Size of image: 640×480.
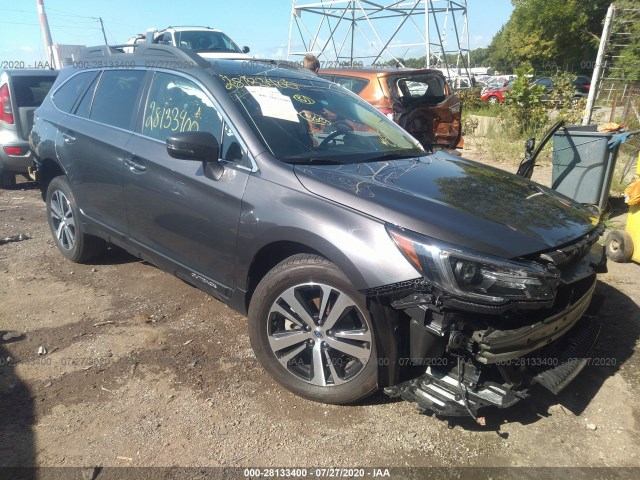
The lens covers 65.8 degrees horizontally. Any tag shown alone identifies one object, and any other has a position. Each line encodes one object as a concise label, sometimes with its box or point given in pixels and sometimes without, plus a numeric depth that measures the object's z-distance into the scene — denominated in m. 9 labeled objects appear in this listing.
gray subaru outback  2.28
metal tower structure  19.06
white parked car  11.93
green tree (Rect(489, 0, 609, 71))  34.03
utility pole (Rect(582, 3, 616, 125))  8.11
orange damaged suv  7.36
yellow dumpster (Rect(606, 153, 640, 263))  4.68
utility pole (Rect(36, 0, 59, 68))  24.53
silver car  7.04
